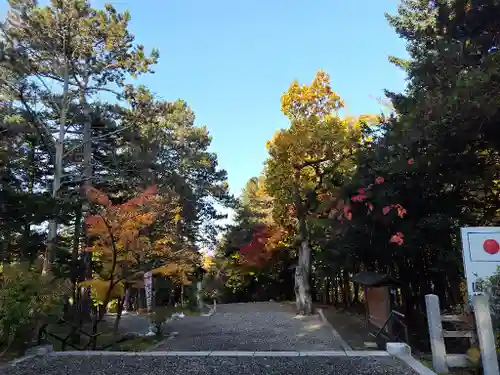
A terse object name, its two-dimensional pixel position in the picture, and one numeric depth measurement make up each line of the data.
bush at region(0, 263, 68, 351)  6.56
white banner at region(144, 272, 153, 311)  12.65
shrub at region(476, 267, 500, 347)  5.48
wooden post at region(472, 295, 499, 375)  5.25
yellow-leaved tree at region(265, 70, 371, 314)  16.11
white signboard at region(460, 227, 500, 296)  5.52
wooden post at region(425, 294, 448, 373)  5.82
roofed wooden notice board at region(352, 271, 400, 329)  9.41
